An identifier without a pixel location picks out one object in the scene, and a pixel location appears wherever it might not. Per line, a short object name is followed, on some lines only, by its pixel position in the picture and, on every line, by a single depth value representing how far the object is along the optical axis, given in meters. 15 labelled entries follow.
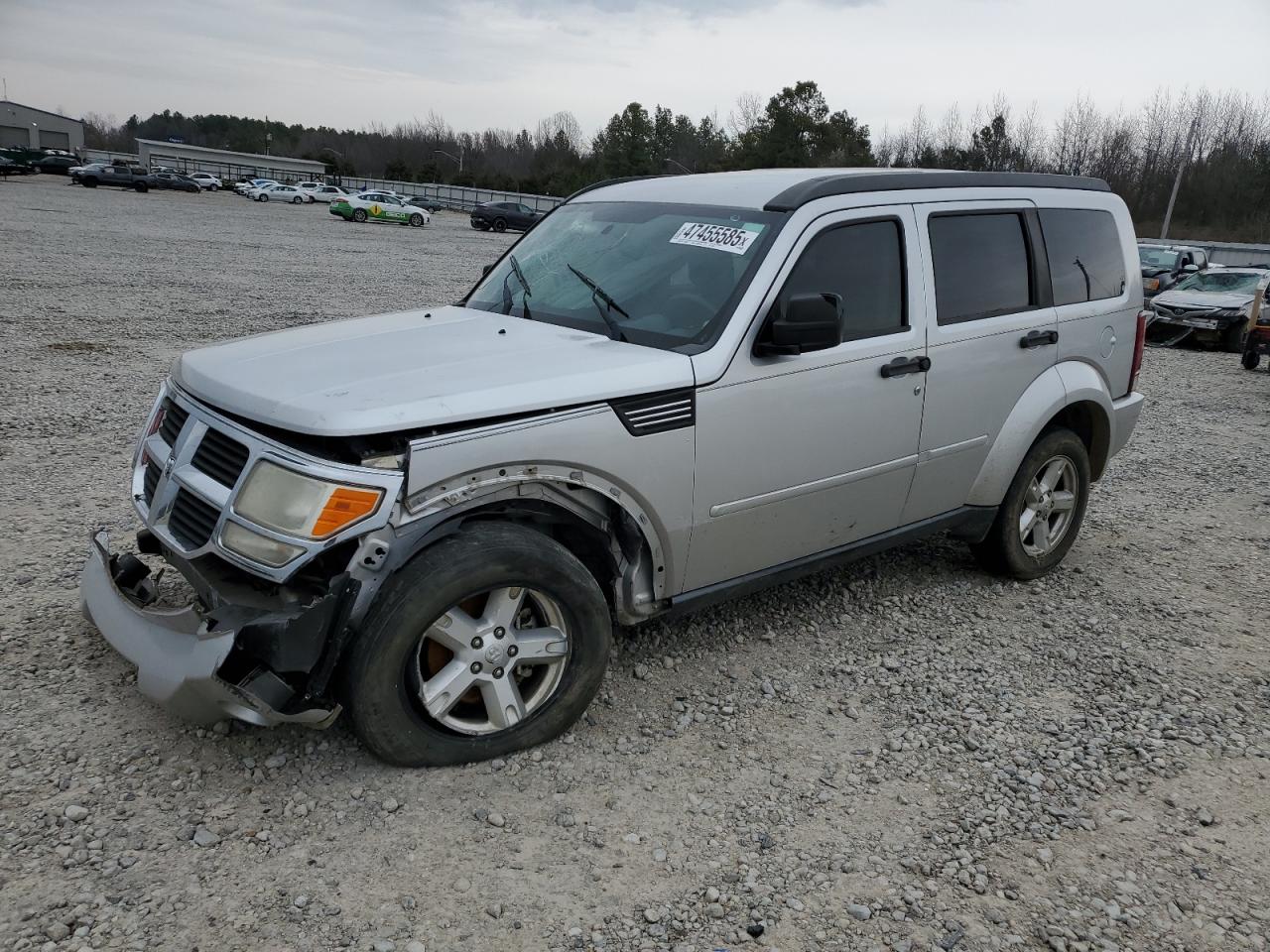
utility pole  55.31
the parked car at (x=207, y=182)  60.53
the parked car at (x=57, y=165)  57.35
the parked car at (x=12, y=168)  49.16
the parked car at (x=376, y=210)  44.16
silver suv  3.08
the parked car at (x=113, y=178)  50.73
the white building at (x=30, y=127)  103.50
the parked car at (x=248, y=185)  56.37
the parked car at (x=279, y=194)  54.56
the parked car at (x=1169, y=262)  21.41
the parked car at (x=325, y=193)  57.41
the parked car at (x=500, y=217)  42.84
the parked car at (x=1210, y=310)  16.89
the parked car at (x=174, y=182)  54.59
